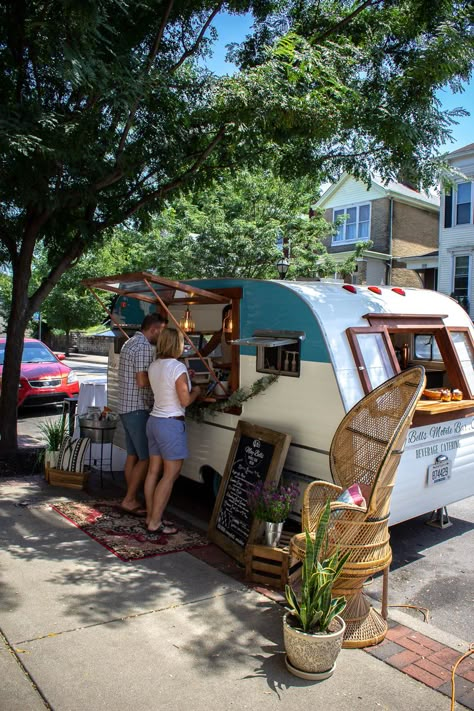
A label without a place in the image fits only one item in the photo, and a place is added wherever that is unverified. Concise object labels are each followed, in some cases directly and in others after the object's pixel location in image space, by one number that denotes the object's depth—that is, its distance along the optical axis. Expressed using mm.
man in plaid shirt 5766
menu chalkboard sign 4914
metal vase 4590
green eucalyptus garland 5457
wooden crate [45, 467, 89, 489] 6680
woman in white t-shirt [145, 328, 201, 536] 5332
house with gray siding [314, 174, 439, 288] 26406
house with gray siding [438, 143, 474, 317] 22594
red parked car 12336
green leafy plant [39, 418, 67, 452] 6934
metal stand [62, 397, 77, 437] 7449
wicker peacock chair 3680
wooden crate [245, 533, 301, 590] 4406
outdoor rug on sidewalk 4965
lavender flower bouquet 4594
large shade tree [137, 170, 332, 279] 17766
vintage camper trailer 5000
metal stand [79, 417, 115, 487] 7043
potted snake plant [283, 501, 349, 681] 3273
